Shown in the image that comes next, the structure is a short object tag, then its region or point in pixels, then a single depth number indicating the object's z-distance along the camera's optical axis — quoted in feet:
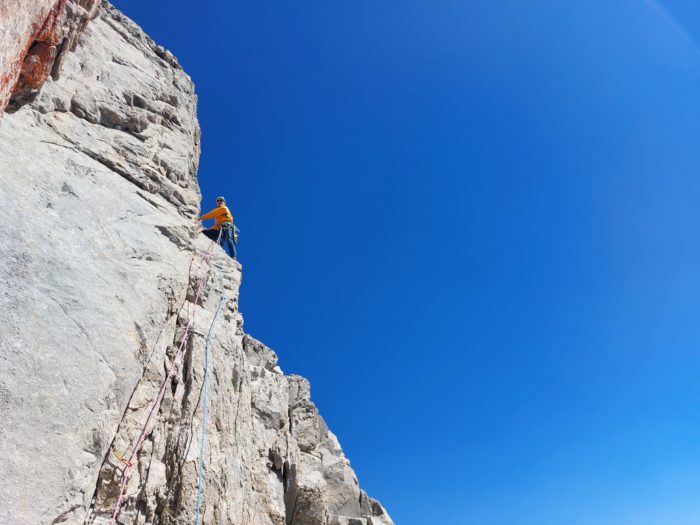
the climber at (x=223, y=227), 53.16
